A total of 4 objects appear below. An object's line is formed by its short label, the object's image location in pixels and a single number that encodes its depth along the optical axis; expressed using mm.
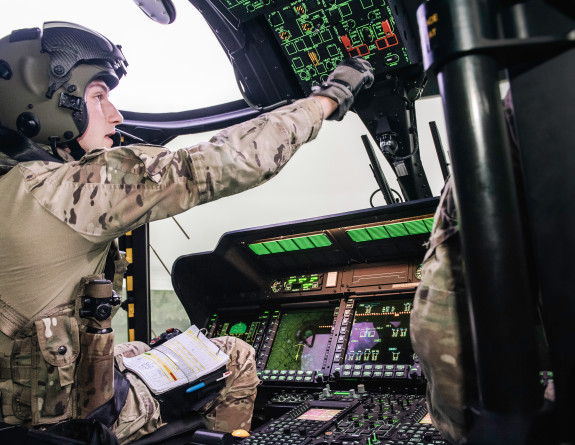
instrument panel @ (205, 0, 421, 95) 1914
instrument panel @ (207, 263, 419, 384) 2141
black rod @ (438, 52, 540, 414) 448
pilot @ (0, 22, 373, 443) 1164
